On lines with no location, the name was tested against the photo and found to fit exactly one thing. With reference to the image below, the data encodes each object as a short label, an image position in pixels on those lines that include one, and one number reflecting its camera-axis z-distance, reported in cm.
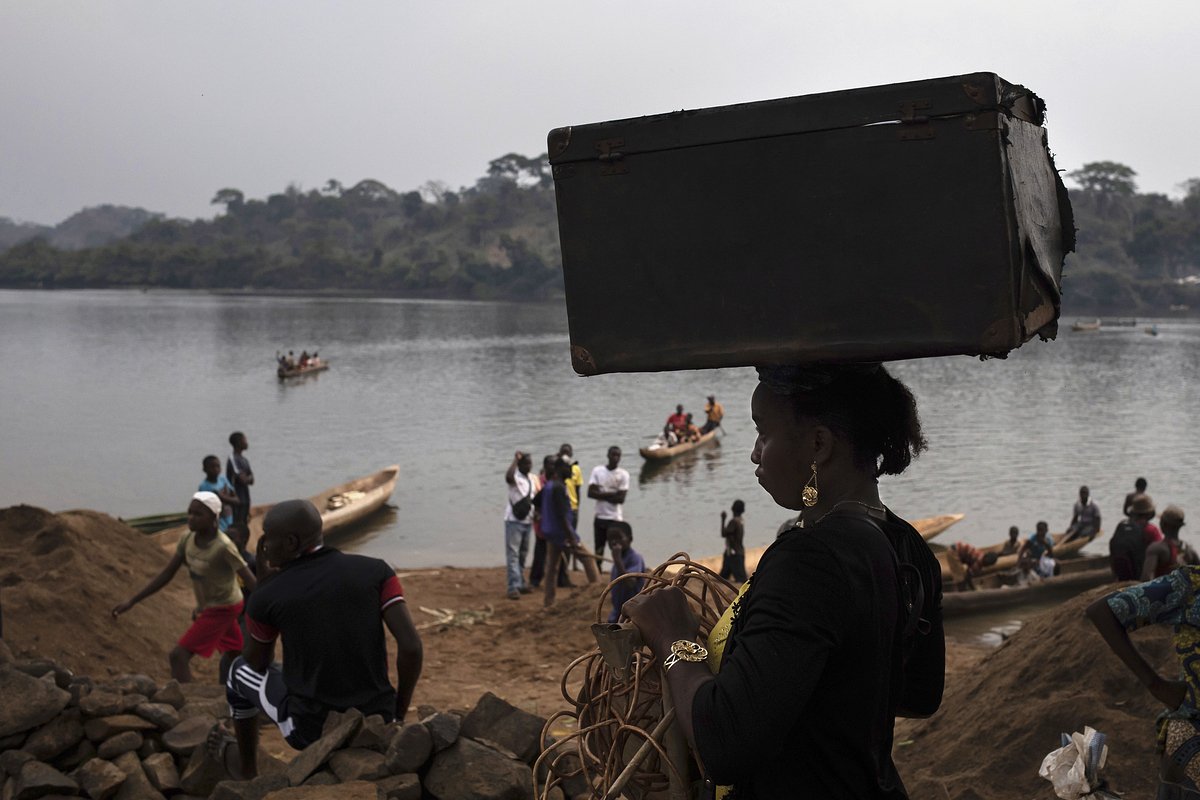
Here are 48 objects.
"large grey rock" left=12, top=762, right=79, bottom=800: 500
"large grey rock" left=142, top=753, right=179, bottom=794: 528
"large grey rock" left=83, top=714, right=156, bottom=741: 546
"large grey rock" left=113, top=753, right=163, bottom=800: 517
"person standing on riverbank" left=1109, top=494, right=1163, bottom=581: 955
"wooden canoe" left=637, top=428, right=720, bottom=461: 2634
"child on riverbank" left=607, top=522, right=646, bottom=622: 894
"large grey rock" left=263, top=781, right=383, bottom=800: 404
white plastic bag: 393
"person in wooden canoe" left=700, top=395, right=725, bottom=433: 2917
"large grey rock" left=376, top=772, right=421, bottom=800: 423
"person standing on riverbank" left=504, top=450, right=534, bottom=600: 1266
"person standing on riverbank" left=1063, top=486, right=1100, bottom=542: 1553
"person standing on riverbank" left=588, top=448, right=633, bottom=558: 1307
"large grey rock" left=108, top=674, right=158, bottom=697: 601
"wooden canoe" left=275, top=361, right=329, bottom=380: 4859
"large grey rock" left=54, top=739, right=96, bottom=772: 539
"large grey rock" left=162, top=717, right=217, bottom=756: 550
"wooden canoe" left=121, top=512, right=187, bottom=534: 1764
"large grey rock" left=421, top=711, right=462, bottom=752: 445
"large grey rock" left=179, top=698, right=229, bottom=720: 578
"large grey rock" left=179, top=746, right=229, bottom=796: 524
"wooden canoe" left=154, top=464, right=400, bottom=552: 1911
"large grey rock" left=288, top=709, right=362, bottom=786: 430
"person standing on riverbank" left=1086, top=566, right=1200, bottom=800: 347
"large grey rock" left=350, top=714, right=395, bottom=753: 443
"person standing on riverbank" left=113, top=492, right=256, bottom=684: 730
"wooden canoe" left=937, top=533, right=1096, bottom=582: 1370
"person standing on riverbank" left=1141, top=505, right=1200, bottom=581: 638
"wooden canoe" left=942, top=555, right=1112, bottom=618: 1298
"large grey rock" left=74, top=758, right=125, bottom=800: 512
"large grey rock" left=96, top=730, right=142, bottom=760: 540
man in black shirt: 444
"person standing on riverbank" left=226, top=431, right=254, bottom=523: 1438
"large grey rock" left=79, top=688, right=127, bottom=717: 548
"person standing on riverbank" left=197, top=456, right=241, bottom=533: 1273
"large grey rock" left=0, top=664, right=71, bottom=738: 527
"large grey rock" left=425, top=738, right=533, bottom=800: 430
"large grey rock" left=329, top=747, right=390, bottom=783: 426
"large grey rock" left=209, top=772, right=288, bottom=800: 430
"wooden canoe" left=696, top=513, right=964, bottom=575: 1709
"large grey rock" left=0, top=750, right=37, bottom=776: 514
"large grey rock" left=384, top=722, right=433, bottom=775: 433
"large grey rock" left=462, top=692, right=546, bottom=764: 460
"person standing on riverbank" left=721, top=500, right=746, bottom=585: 1204
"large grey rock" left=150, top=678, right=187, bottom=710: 591
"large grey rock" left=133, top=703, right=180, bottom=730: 562
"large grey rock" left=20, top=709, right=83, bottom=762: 532
